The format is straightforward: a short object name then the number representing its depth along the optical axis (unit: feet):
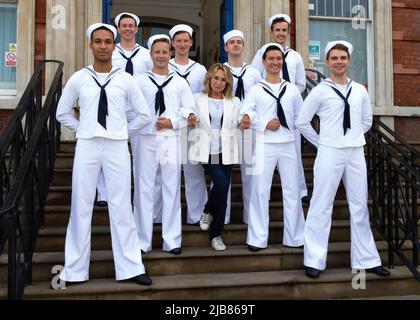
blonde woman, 14.97
